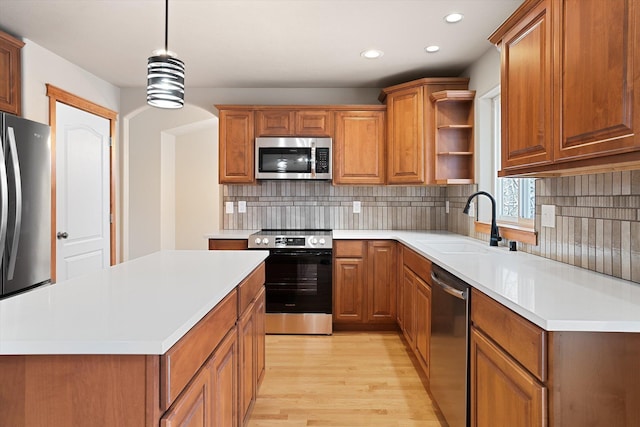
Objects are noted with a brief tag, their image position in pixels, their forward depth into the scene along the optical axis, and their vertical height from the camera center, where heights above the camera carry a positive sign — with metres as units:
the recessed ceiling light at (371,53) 3.38 +1.30
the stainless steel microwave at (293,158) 4.08 +0.51
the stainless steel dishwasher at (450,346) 1.85 -0.68
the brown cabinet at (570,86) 1.28 +0.47
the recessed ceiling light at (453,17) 2.73 +1.29
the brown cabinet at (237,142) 4.13 +0.68
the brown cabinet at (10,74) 2.90 +0.98
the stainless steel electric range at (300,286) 3.76 -0.70
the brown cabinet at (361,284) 3.83 -0.69
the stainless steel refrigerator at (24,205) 2.61 +0.03
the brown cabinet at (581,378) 1.17 -0.49
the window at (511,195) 2.85 +0.11
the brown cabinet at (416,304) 2.62 -0.69
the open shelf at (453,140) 3.69 +0.63
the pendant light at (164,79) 1.81 +0.58
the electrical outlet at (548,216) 2.27 -0.04
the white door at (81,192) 3.59 +0.16
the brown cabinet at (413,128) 3.73 +0.76
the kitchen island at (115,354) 0.98 -0.37
